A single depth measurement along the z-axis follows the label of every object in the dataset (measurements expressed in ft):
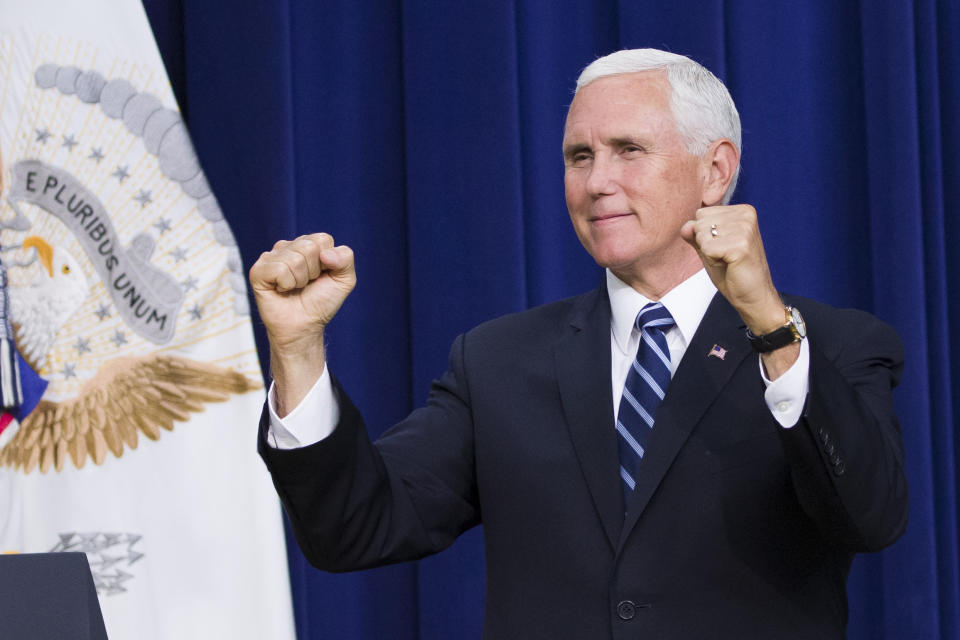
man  27.01
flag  29.15
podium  26.19
